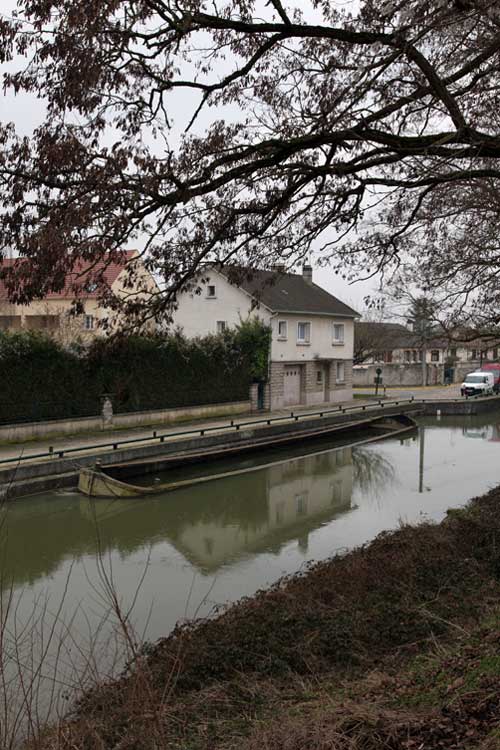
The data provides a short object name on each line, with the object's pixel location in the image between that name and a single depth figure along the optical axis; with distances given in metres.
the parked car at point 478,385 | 38.09
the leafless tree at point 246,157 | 5.44
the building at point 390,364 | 44.16
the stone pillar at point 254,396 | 28.17
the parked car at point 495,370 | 40.84
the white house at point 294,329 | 29.52
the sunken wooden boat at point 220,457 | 14.55
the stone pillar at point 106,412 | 20.67
